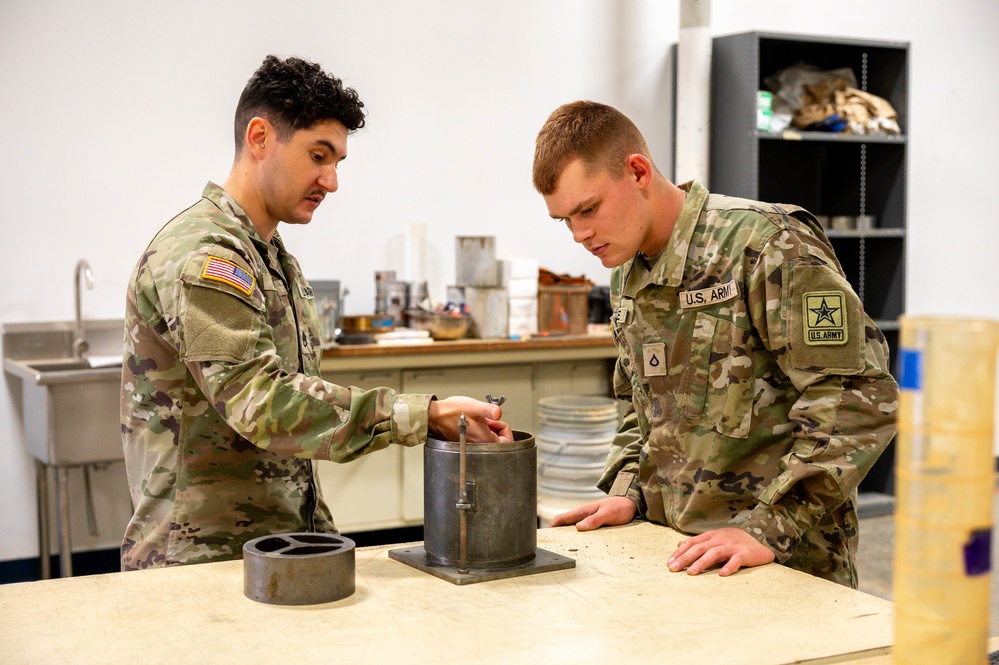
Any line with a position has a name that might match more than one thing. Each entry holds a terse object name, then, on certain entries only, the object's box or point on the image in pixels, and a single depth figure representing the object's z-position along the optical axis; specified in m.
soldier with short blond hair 1.99
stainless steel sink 4.00
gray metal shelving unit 5.52
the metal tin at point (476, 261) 4.95
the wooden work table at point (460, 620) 1.54
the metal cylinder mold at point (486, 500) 1.92
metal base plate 1.88
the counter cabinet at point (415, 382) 4.54
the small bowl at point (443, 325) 4.75
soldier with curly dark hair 1.92
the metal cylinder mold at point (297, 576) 1.76
